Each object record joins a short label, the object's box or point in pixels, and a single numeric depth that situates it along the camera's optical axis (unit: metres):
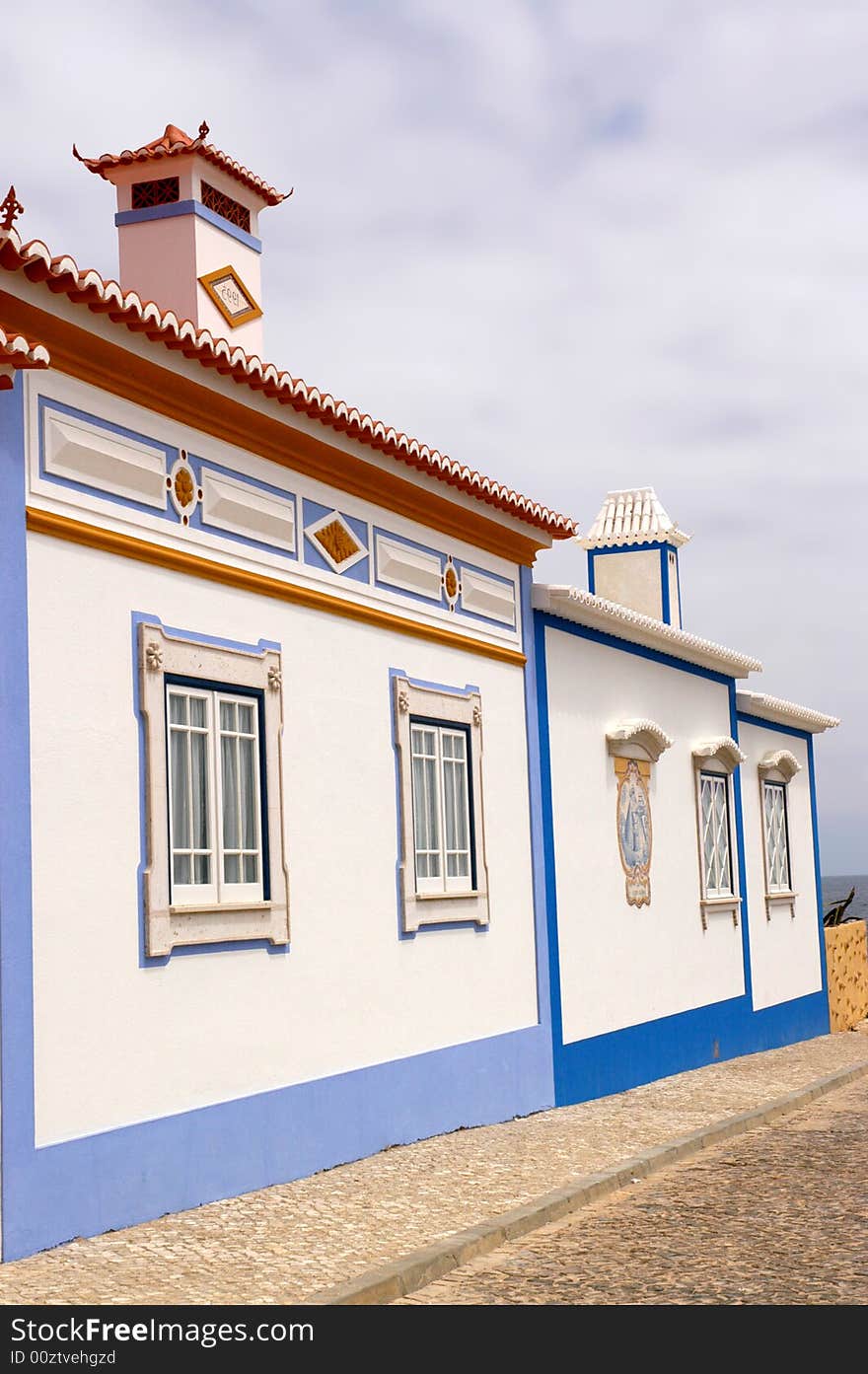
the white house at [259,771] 7.36
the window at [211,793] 8.08
